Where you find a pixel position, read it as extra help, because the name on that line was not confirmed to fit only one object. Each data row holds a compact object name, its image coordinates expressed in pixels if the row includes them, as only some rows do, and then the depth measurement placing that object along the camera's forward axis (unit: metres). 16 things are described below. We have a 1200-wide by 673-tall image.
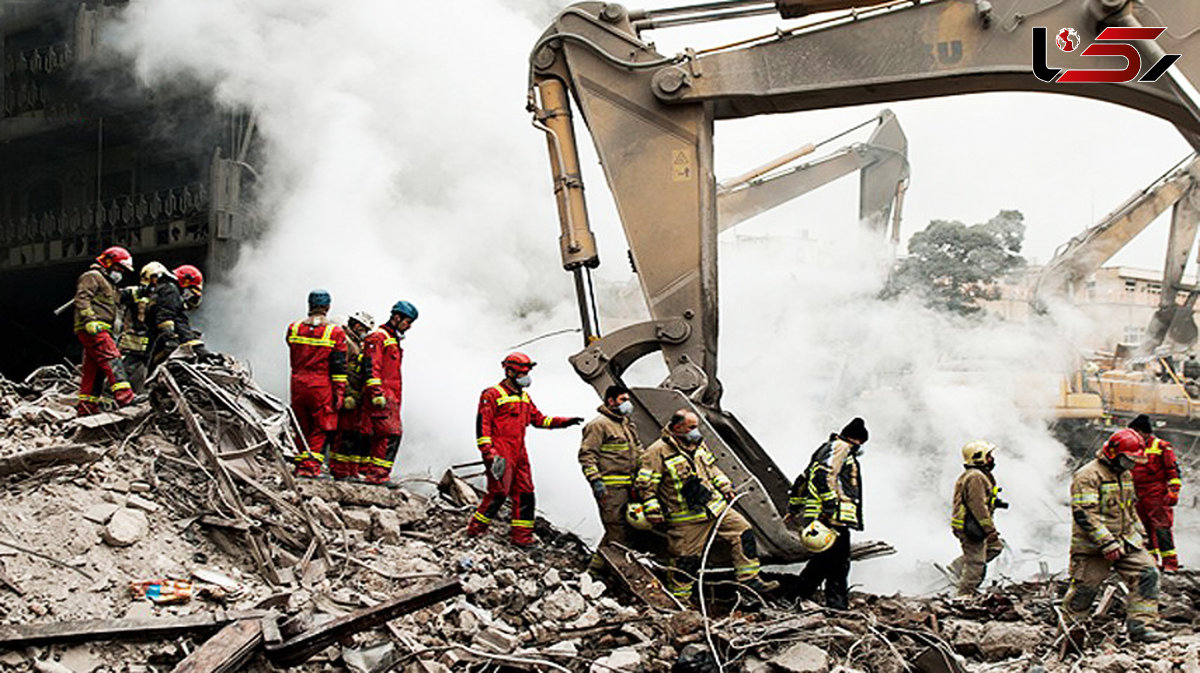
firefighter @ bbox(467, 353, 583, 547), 7.41
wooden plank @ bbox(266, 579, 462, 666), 4.63
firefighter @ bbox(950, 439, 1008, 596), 7.92
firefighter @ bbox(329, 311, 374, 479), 8.13
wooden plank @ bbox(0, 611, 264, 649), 4.57
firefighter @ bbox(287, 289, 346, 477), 7.88
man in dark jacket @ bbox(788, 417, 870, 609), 6.95
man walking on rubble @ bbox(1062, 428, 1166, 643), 6.63
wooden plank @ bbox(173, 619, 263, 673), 4.37
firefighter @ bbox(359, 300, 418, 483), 7.91
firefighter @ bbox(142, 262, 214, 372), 8.15
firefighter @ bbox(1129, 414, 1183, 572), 8.56
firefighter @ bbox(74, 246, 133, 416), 7.90
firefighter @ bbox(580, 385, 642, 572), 7.22
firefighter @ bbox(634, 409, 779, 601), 6.89
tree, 17.36
